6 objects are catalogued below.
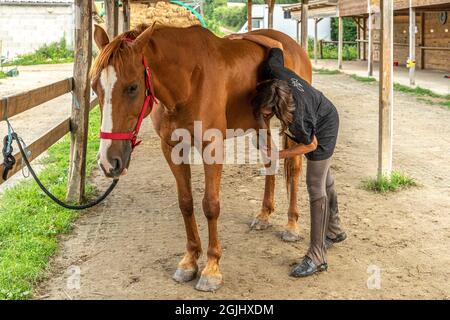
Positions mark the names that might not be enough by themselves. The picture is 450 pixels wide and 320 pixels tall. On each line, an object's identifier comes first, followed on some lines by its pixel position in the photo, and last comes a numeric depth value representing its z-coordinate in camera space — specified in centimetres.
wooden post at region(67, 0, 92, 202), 560
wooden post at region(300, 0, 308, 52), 1053
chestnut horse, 313
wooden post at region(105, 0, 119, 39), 980
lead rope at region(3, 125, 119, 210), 392
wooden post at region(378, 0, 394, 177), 637
